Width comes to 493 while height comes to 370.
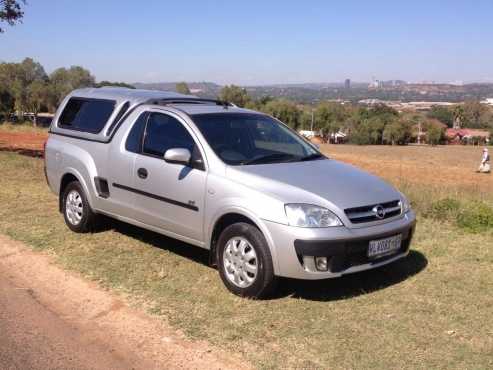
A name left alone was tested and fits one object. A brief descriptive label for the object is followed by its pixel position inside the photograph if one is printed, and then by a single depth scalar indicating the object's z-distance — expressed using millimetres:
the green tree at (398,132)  84812
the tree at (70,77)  58353
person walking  29422
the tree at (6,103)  50719
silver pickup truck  4824
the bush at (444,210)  8289
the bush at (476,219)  7699
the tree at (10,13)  16516
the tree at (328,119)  93062
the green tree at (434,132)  90250
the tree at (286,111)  83875
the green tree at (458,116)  122500
